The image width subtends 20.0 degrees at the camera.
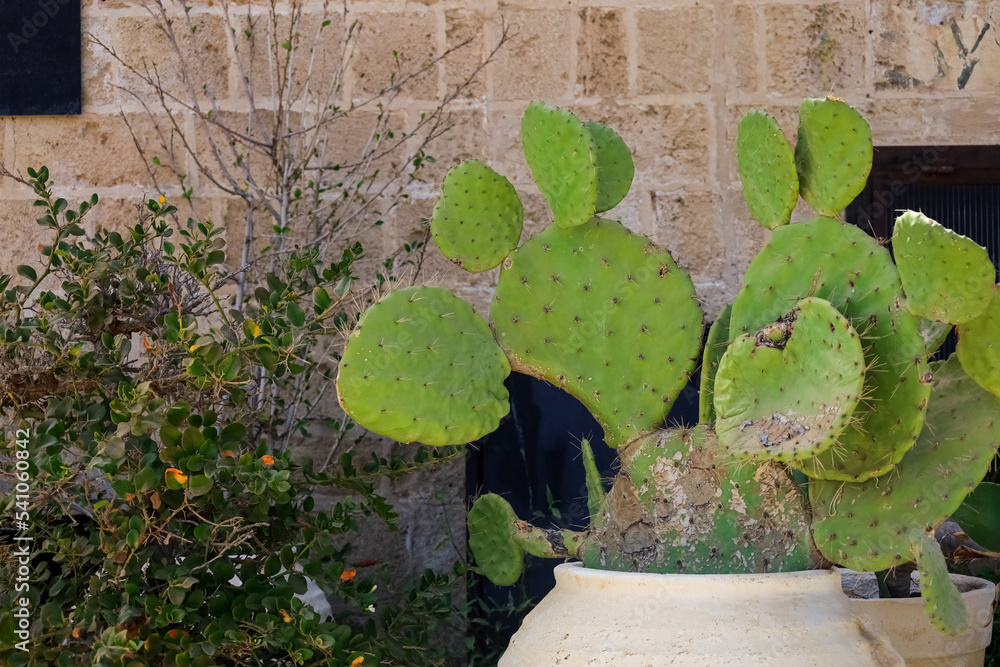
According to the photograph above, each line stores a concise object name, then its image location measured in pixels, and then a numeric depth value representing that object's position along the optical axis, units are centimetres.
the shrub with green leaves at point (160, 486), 389
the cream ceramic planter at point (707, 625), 381
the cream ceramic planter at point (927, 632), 410
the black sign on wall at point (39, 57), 473
